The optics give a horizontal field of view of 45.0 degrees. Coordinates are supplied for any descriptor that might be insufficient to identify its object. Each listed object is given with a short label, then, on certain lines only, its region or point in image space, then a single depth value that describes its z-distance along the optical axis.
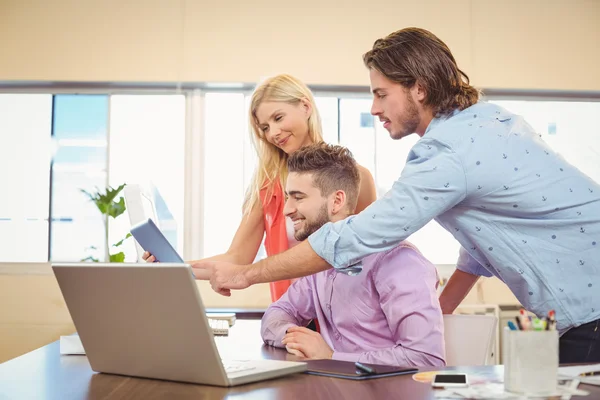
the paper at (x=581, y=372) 1.09
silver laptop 1.08
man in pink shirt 1.46
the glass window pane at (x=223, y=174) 4.86
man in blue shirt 1.48
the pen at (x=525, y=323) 1.00
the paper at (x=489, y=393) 1.01
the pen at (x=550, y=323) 0.99
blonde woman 2.39
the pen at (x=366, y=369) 1.20
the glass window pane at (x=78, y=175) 4.90
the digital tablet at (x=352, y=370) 1.21
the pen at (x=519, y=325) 1.01
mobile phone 1.10
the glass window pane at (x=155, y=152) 4.87
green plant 4.57
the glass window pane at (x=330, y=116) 4.97
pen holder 1.00
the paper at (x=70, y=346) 1.57
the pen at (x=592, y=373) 1.15
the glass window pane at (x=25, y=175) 4.91
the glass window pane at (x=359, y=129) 4.97
